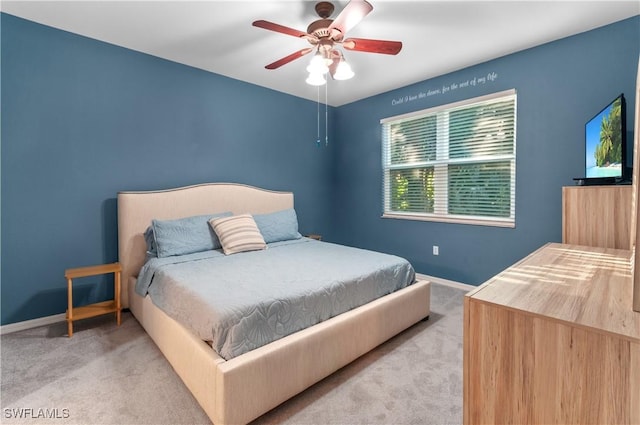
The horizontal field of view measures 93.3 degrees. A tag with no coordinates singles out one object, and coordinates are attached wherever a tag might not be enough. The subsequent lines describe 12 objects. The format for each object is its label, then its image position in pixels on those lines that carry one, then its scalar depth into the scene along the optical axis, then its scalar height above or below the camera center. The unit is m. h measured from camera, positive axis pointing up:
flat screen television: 1.92 +0.42
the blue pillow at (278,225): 3.32 -0.23
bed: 1.43 -0.81
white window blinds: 3.17 +0.51
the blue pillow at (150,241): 2.80 -0.34
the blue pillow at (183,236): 2.66 -0.29
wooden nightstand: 2.34 -0.83
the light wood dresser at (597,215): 1.98 -0.07
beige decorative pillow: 2.84 -0.28
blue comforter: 1.55 -0.52
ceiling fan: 1.94 +1.16
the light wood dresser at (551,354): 0.81 -0.44
